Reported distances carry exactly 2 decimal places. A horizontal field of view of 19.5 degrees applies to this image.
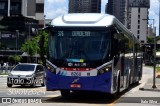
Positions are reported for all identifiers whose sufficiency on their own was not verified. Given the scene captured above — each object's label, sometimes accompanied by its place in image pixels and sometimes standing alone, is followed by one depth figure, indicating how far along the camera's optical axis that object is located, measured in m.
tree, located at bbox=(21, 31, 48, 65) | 90.02
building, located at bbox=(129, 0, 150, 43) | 151.75
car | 28.64
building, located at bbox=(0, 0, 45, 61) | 107.56
